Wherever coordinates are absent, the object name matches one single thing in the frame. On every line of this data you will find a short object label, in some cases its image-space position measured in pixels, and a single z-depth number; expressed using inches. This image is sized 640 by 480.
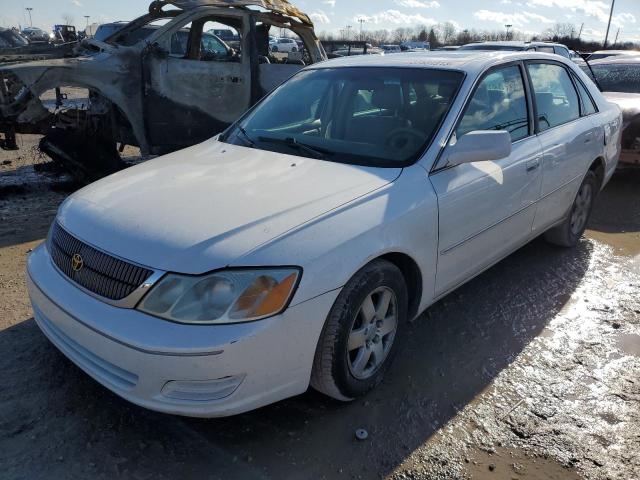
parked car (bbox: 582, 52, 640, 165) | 267.6
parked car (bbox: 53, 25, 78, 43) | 569.9
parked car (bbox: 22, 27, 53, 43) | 2276.1
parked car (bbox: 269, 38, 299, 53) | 1369.0
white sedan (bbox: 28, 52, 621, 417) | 85.3
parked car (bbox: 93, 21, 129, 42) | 390.0
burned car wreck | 229.0
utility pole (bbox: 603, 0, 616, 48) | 1798.7
